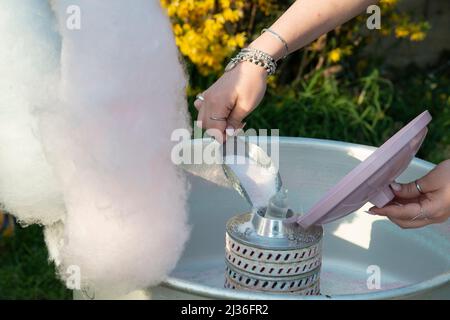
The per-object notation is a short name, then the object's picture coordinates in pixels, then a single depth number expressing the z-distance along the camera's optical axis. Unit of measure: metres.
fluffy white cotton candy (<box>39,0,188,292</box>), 0.82
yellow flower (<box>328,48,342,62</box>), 2.27
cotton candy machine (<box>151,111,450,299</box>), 0.98
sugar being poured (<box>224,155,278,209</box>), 1.07
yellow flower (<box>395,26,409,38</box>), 2.30
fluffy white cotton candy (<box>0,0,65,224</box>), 0.90
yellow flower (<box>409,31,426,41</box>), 2.30
